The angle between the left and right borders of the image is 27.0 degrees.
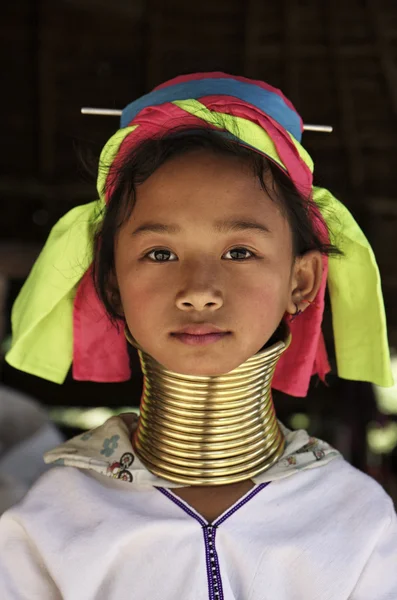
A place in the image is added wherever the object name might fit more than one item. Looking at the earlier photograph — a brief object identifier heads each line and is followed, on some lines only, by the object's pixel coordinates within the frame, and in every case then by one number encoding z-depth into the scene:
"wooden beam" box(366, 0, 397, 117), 3.46
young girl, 1.83
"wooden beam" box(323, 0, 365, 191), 3.51
